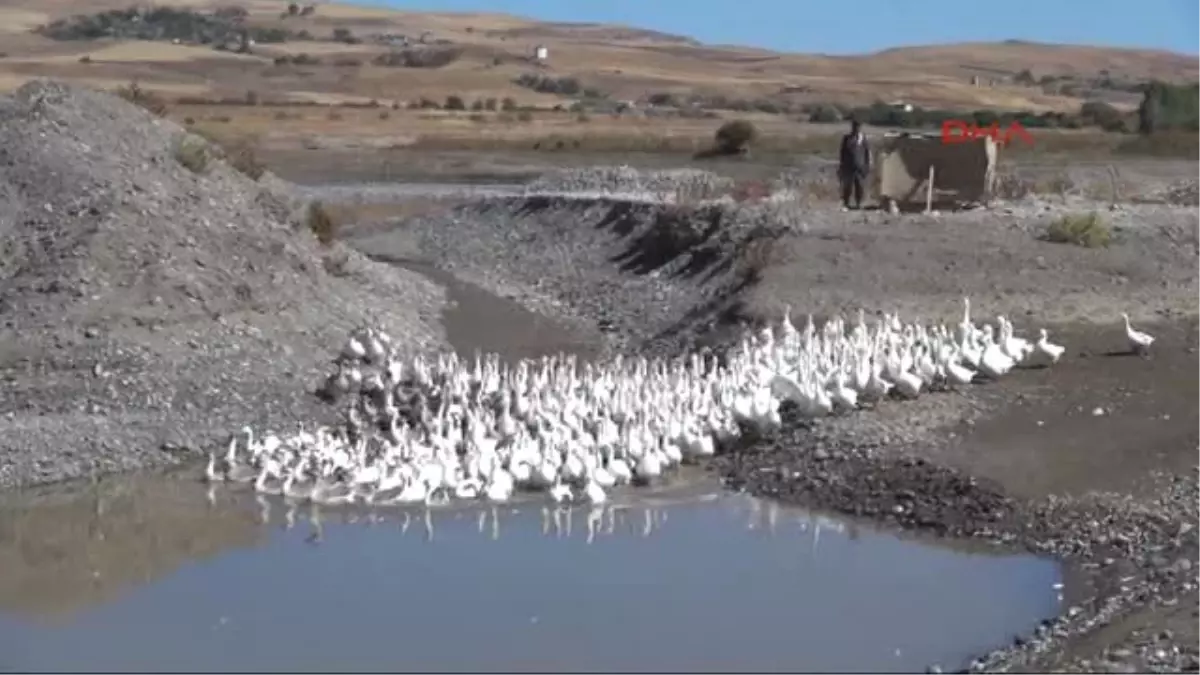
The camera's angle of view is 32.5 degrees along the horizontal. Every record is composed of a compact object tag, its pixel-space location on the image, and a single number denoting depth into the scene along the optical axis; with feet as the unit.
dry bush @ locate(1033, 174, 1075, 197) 125.80
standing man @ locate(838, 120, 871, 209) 105.50
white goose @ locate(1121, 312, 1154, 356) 72.43
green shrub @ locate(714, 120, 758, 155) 219.20
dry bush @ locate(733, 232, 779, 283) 91.09
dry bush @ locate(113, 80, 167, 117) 114.42
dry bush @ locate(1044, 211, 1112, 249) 92.38
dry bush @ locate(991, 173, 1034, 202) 117.19
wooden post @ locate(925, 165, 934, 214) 107.76
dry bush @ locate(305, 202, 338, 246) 105.81
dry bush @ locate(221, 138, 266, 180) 107.33
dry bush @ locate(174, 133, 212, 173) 92.99
